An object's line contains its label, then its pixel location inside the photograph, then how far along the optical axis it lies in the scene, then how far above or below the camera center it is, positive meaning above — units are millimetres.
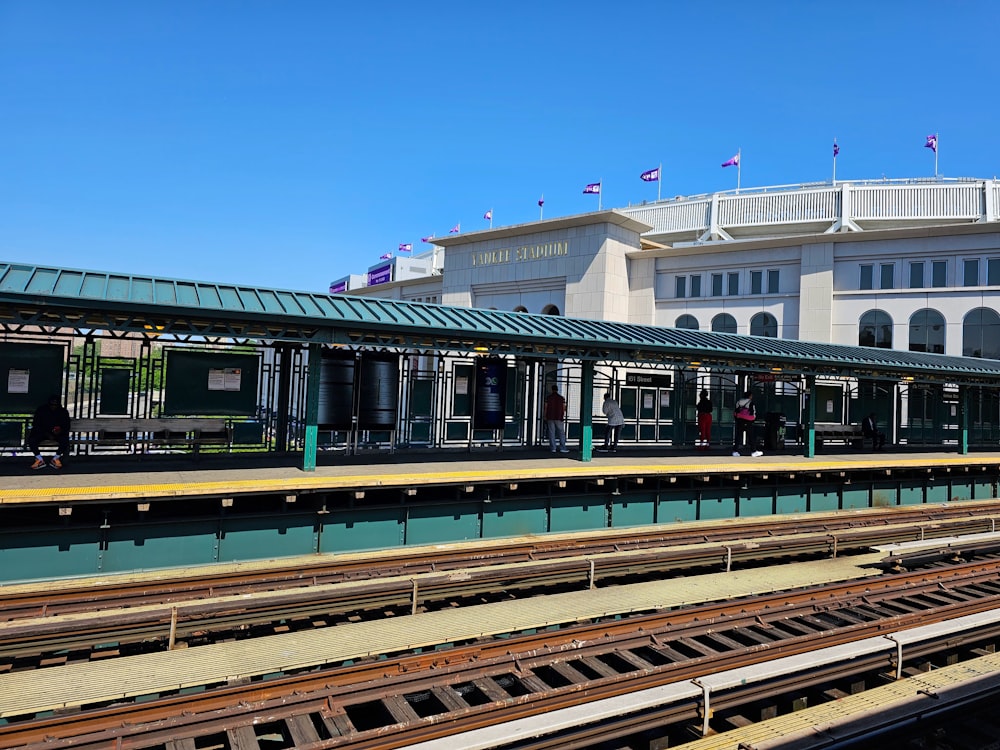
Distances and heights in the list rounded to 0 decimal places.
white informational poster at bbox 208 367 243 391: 14328 +289
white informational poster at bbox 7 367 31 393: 12727 +125
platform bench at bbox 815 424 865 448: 24422 -920
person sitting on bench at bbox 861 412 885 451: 26109 -824
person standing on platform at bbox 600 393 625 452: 19938 -473
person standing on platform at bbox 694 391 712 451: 21625 -529
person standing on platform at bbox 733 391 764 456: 19984 -339
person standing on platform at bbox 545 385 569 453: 18750 -378
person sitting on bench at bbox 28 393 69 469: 12281 -712
